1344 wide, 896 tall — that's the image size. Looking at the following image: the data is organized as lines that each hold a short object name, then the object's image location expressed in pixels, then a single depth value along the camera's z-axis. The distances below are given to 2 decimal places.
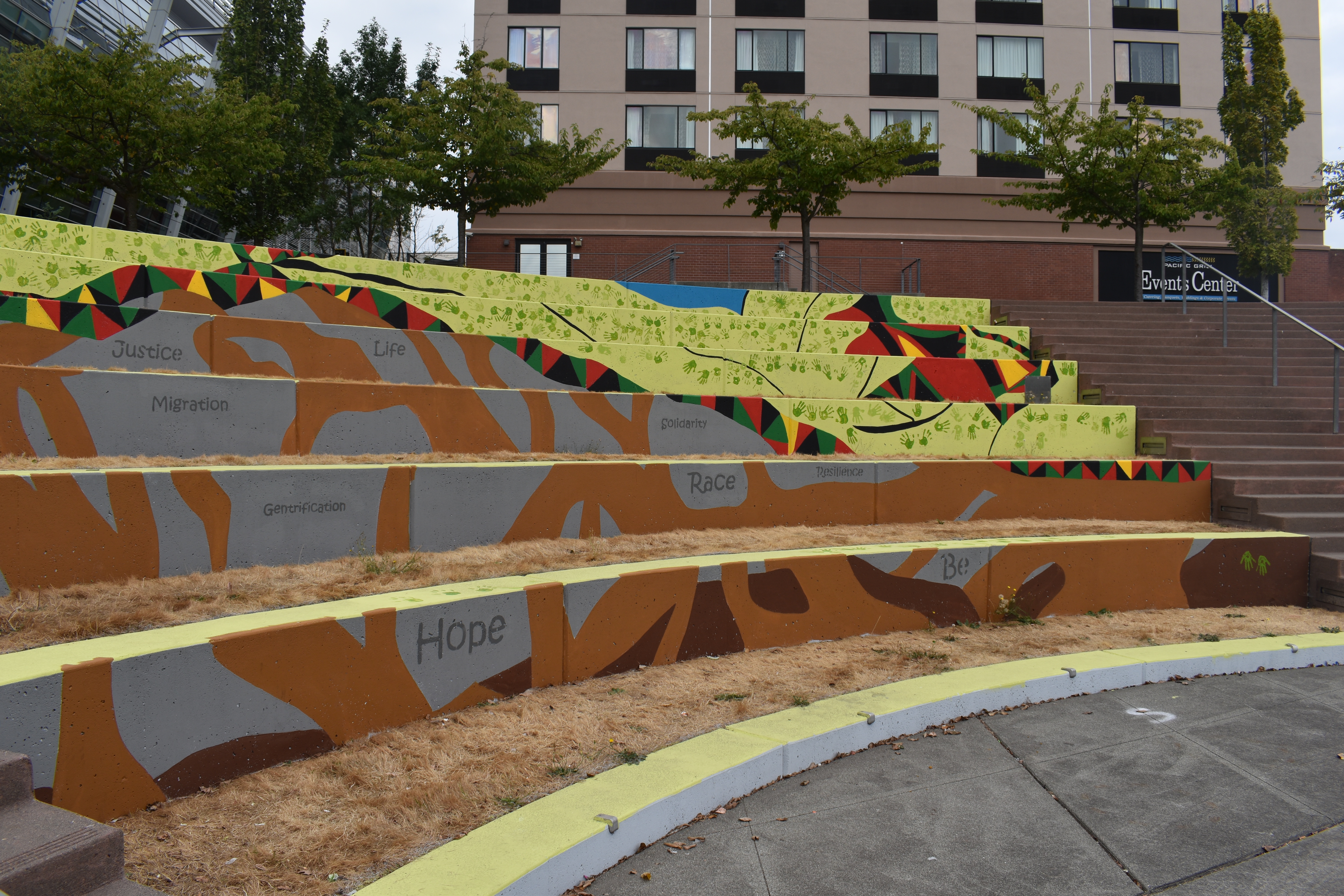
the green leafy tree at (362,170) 23.83
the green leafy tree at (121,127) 16.72
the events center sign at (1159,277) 27.45
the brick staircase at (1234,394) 9.77
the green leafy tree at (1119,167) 21.69
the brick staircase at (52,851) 2.28
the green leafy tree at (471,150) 21.17
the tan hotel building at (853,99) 26.34
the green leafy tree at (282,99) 23.61
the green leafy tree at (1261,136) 26.81
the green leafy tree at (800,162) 19.83
